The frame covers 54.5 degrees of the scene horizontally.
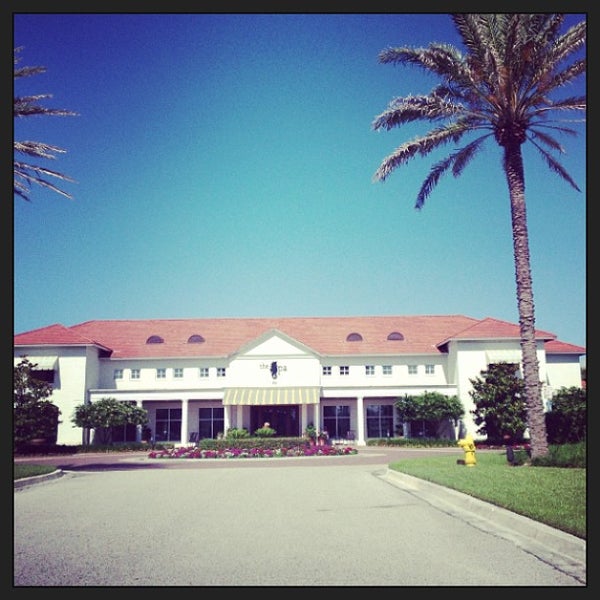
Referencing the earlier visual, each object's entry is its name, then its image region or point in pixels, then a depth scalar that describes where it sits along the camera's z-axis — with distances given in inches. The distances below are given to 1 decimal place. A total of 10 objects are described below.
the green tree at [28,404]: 1237.1
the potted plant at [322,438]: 1355.8
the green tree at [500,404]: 1258.0
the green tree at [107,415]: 1389.0
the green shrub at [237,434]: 1333.7
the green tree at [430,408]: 1409.9
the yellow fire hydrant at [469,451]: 677.3
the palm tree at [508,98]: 631.8
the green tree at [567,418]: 1215.6
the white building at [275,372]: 1488.7
